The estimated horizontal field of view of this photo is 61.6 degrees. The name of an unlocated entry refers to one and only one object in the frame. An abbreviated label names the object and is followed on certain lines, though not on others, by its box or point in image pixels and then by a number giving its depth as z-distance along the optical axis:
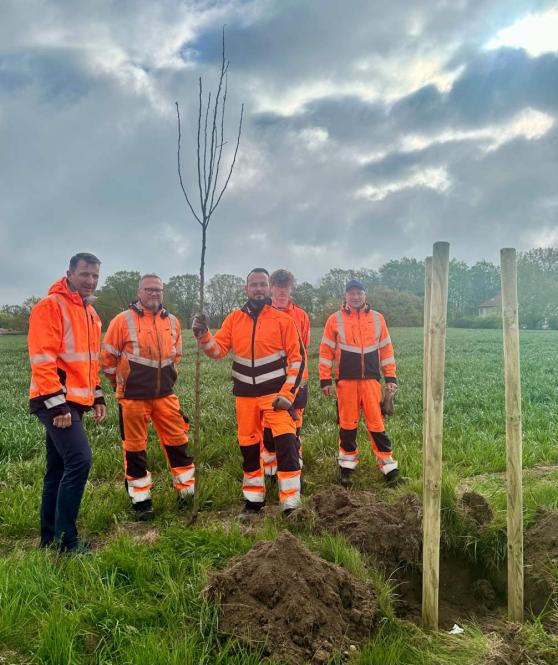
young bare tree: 4.22
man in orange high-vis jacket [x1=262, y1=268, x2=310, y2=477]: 5.83
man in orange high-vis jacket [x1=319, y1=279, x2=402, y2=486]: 5.90
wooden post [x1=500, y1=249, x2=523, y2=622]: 3.07
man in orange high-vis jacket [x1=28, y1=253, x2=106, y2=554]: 3.75
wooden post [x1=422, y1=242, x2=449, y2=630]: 2.96
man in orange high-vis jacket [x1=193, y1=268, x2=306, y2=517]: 4.78
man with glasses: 4.88
